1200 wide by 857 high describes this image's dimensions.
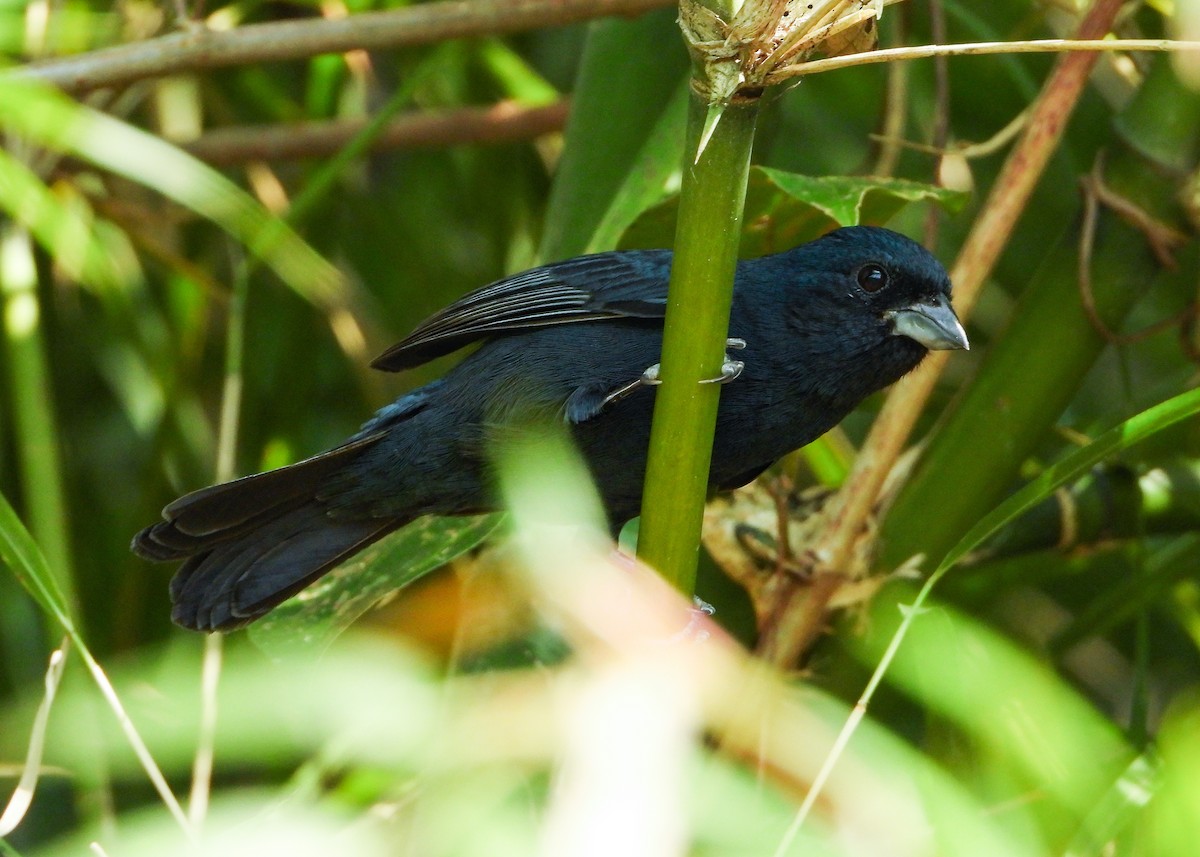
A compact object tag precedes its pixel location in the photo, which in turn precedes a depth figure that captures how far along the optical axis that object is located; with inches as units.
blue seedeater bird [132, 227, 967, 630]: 215.8
